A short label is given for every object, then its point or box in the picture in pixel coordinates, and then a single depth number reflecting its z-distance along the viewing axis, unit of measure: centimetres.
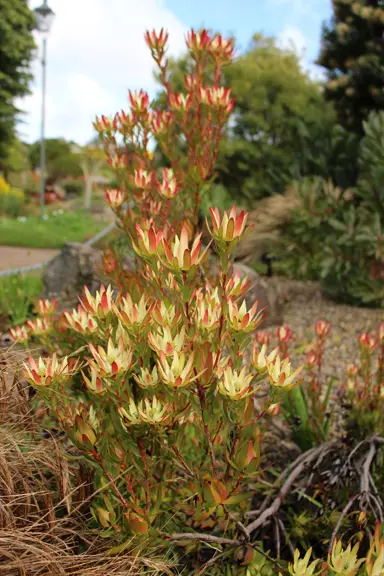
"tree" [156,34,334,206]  1234
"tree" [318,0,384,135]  871
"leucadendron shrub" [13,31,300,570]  148
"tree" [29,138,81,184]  3900
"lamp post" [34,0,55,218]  1717
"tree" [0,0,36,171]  2302
